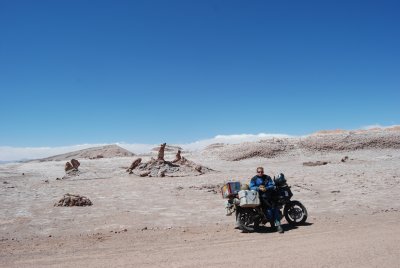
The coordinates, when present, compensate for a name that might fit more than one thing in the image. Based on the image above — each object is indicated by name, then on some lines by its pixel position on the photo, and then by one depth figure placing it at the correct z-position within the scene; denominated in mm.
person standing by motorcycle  10652
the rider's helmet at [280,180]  11122
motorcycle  10508
